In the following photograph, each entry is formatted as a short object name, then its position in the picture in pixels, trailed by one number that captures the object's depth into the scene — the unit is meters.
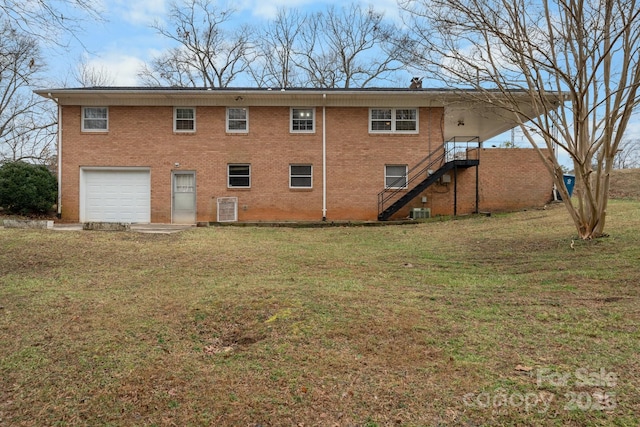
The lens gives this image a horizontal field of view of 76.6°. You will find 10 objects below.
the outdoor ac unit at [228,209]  15.78
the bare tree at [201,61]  30.36
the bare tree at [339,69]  29.69
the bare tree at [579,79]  7.08
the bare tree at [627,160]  38.64
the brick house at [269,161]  15.88
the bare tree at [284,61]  31.11
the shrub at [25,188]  14.30
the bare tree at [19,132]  27.03
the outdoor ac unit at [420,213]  15.52
